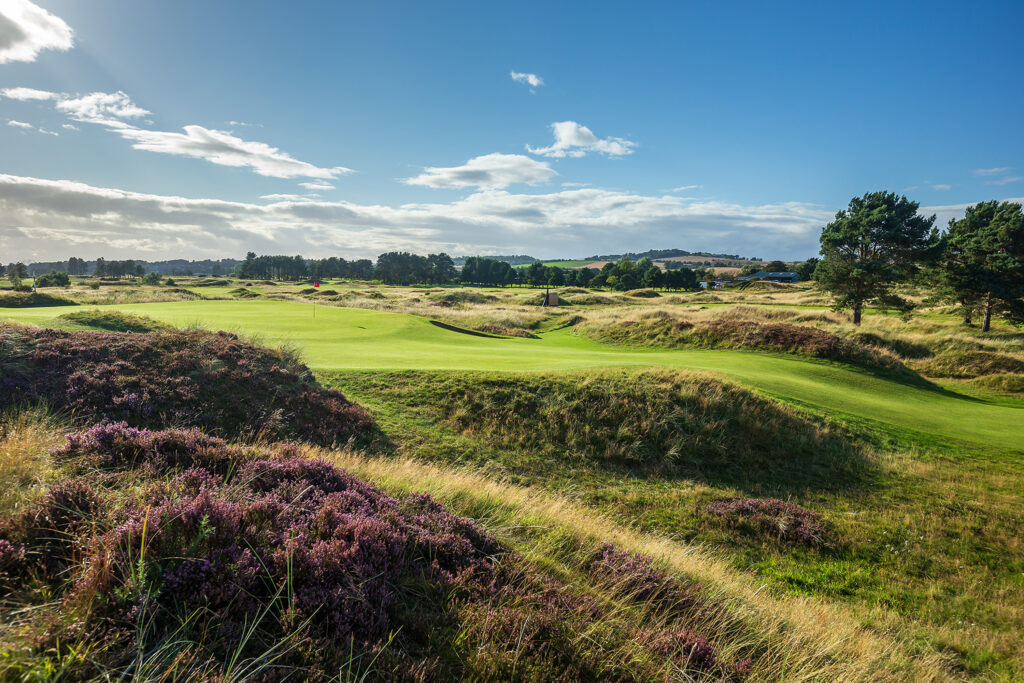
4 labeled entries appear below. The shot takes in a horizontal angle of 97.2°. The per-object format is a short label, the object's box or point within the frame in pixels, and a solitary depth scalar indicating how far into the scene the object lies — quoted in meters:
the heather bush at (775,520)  8.42
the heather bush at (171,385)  8.39
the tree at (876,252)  38.44
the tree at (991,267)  37.06
